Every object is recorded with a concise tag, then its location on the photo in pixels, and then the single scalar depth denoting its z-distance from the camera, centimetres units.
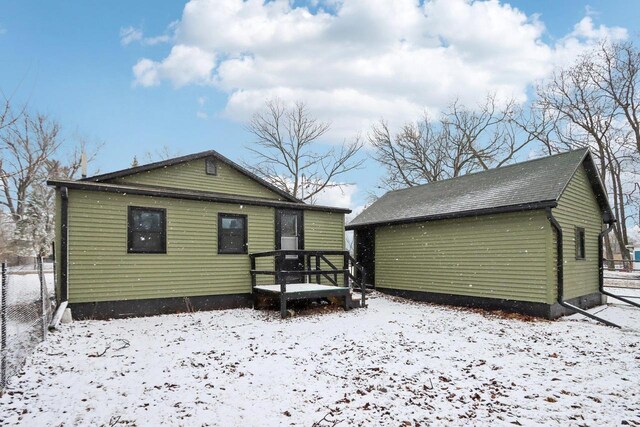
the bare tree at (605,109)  2522
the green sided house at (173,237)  926
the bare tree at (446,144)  3000
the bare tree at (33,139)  2417
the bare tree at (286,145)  2988
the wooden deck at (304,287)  992
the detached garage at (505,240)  1050
